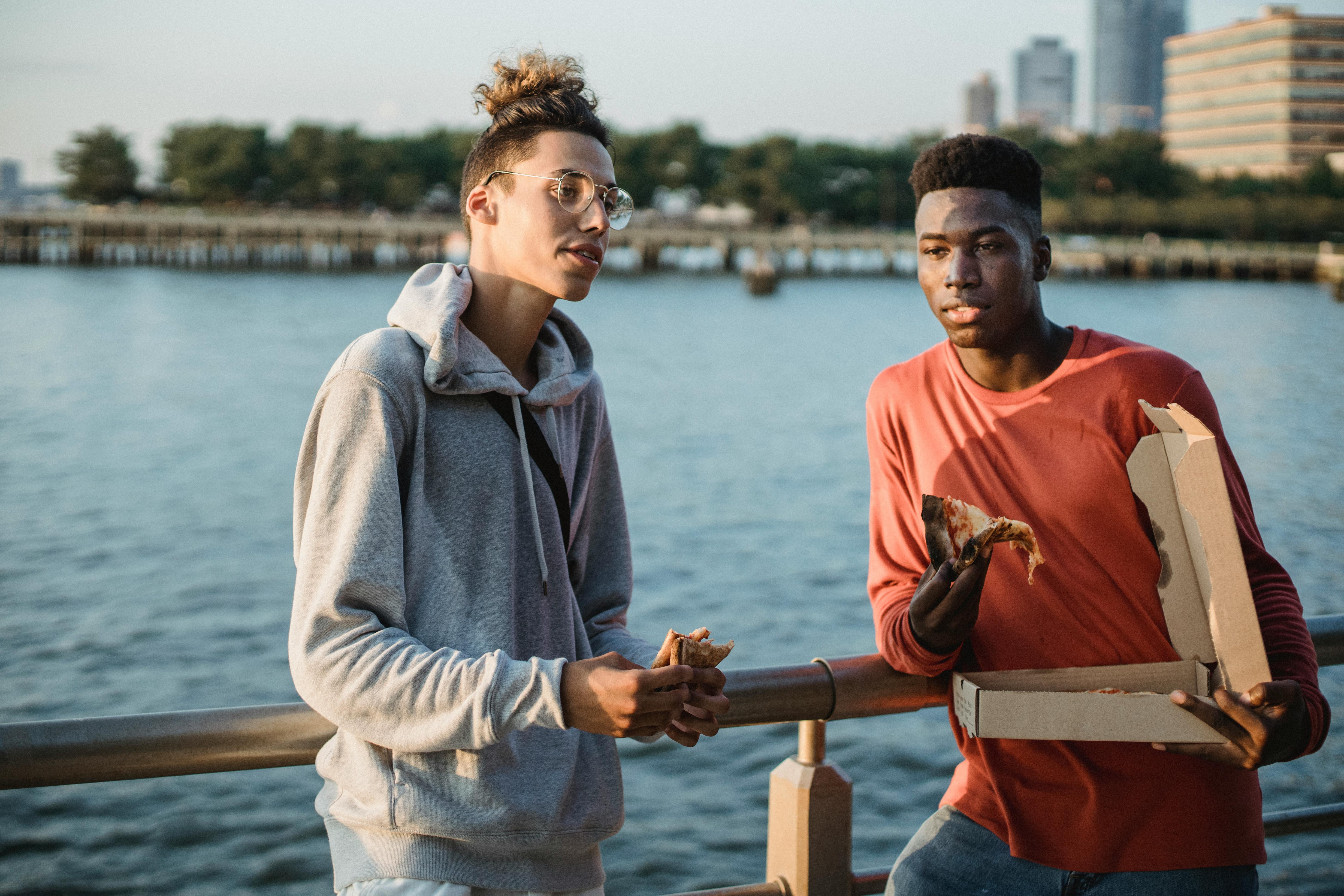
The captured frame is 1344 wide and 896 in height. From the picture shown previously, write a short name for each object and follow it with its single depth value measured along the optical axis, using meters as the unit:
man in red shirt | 2.33
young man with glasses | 1.91
